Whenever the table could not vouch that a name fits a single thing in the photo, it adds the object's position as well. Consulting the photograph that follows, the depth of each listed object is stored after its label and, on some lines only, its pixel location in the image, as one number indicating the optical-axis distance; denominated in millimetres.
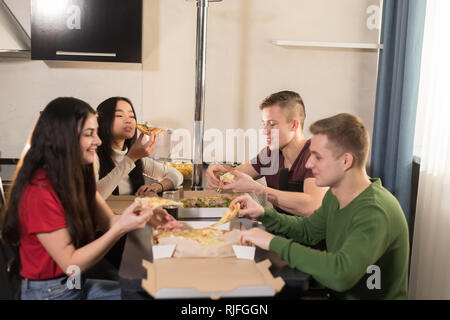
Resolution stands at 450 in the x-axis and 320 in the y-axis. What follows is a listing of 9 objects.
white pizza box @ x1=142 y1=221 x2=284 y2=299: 1192
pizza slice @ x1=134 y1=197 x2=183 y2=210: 1659
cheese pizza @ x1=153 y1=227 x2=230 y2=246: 1500
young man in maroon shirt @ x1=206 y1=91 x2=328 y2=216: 2174
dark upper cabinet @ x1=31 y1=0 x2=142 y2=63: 3139
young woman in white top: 2545
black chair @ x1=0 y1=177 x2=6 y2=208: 1615
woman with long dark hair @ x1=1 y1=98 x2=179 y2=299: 1450
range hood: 2920
